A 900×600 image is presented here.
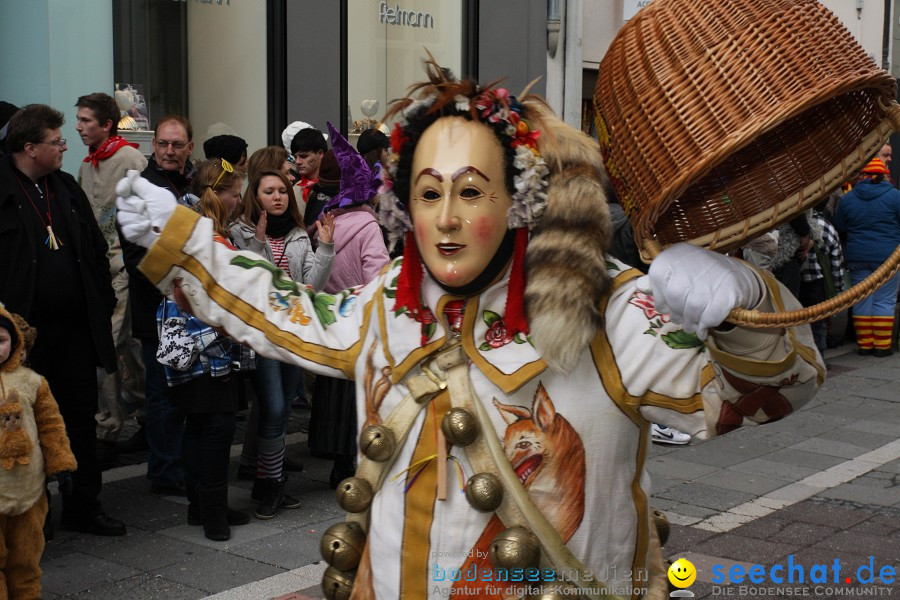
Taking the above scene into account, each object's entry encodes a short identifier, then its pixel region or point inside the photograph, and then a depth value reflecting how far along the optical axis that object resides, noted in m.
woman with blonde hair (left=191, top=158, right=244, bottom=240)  5.73
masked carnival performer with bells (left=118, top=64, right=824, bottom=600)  2.60
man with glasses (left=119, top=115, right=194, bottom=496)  6.09
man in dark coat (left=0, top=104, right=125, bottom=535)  5.32
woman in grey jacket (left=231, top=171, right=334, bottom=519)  5.95
